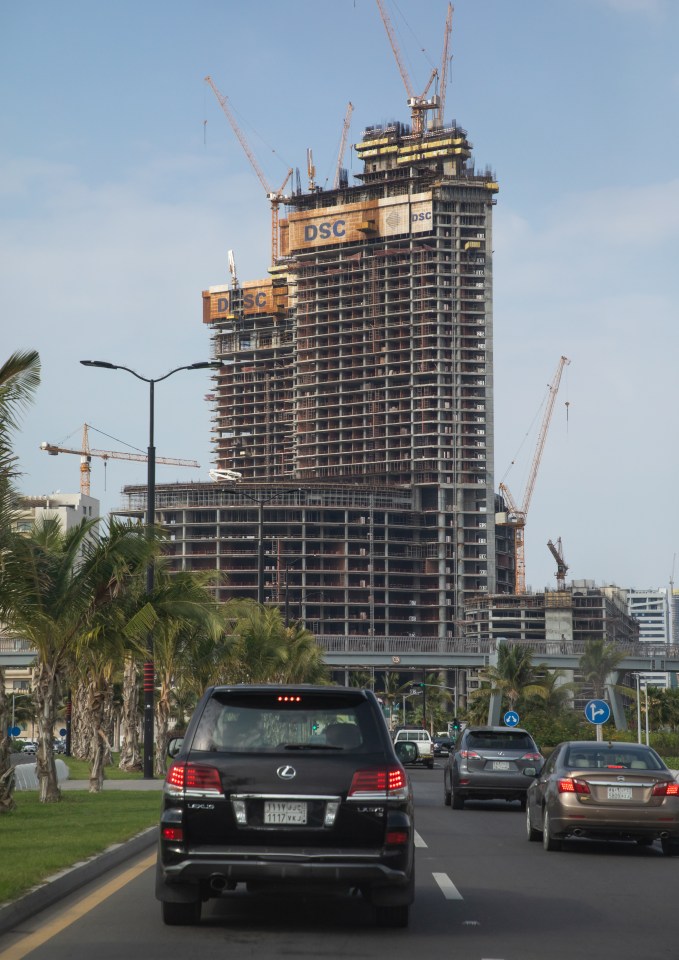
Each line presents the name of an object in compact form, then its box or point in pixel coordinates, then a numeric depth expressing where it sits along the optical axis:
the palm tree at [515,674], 86.44
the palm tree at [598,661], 89.12
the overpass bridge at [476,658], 88.38
